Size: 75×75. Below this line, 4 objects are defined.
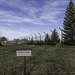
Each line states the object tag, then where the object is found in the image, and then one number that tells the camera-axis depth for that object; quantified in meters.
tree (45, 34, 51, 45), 20.40
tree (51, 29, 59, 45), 20.09
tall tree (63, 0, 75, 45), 17.97
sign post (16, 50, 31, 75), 2.84
